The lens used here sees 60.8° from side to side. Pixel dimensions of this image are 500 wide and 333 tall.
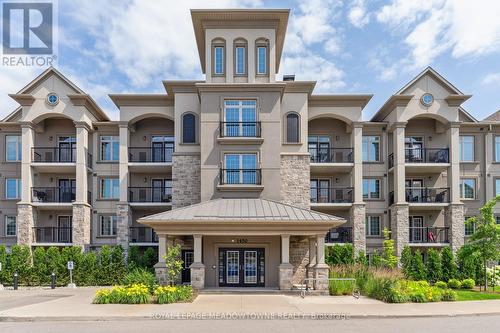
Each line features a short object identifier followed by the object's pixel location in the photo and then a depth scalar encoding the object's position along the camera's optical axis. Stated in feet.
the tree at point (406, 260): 91.15
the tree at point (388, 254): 91.56
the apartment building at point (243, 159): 86.74
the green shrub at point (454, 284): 82.11
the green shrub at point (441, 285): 80.17
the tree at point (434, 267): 90.79
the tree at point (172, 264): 71.20
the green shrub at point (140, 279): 69.10
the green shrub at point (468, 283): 81.61
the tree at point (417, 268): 90.53
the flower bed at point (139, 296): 60.13
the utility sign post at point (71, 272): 85.56
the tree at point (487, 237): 75.51
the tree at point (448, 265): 91.25
